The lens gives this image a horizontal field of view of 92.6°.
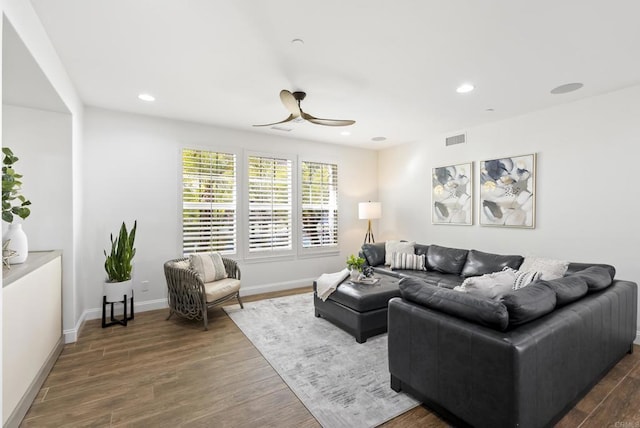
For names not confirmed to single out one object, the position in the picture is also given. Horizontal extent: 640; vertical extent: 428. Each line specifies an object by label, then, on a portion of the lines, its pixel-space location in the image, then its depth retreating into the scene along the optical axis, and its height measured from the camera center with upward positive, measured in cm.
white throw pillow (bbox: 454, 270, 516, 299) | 223 -54
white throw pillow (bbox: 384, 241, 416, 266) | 519 -59
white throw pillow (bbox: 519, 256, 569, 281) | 326 -60
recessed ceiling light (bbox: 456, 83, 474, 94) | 329 +139
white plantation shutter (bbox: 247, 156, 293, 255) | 515 +17
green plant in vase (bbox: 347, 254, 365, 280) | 384 -66
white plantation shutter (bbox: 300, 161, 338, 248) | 573 +20
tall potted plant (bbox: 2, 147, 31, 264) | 225 -2
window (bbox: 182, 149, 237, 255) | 460 +20
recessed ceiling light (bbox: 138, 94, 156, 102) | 360 +142
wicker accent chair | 369 -96
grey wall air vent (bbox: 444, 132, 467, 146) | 497 +124
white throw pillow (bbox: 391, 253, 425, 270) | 489 -76
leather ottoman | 331 -106
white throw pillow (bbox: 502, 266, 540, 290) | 273 -59
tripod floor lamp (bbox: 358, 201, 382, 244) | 590 +8
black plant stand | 369 -126
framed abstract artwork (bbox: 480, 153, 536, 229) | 414 +31
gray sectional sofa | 169 -85
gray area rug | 219 -139
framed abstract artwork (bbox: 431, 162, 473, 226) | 488 +32
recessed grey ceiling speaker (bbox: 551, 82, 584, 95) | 326 +137
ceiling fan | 292 +110
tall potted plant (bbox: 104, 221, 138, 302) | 370 -63
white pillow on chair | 408 -69
